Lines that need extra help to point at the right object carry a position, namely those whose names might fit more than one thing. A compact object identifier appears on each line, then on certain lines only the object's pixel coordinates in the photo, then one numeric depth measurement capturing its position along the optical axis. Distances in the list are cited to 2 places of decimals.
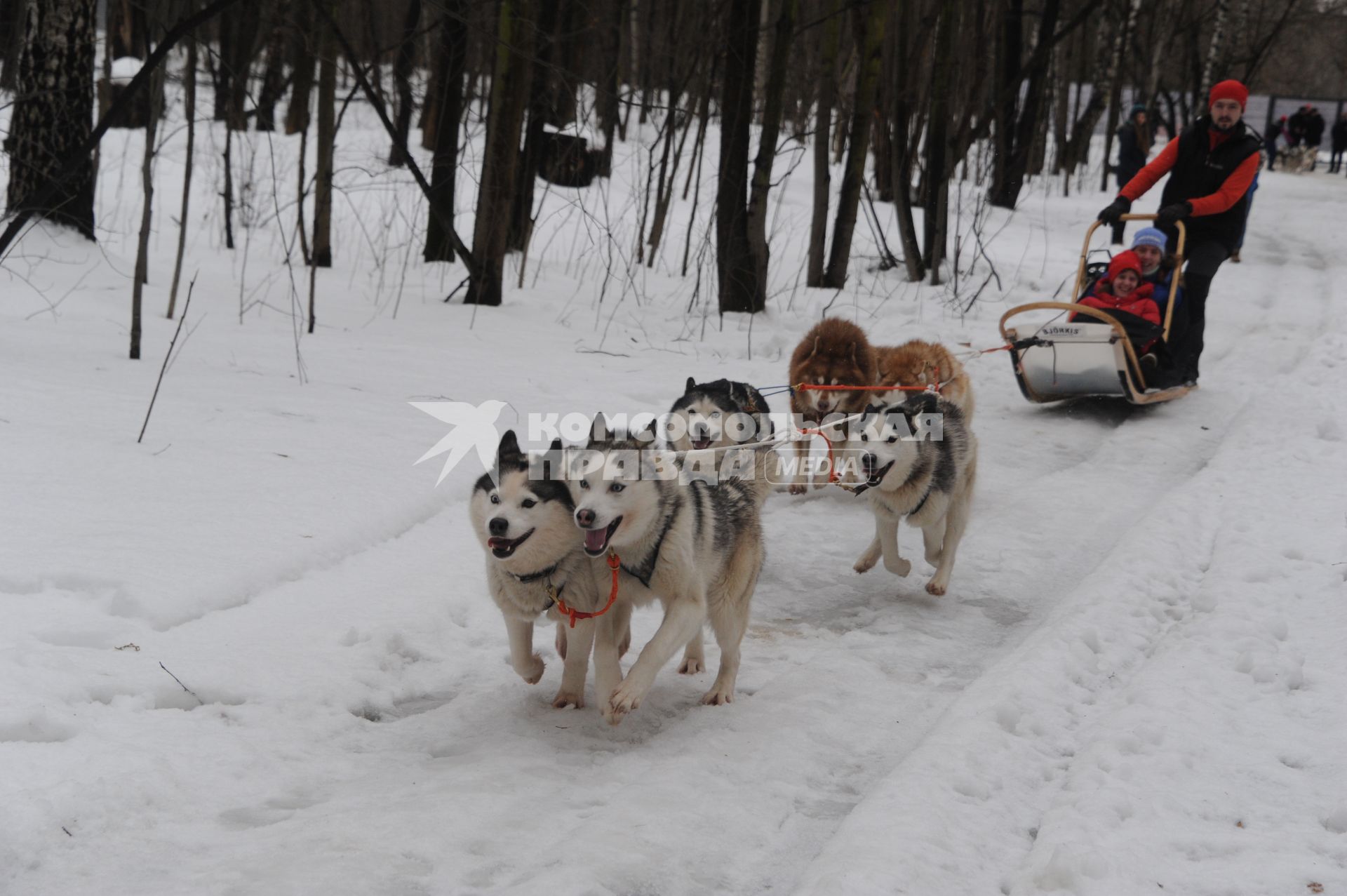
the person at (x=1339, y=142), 29.81
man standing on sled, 8.22
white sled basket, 7.69
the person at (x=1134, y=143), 18.89
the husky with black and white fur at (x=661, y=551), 3.51
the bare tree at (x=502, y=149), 9.43
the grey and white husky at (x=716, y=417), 5.07
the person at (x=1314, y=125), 30.88
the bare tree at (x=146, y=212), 6.53
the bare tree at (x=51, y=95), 7.83
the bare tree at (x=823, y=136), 11.52
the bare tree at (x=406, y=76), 13.20
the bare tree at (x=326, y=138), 8.86
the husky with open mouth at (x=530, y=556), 3.47
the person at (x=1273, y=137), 30.77
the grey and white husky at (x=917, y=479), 4.90
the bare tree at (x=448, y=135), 11.45
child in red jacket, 8.02
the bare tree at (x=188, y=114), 7.37
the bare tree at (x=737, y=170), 9.88
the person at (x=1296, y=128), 30.83
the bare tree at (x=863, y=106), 11.53
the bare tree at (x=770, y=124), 10.09
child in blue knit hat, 8.16
